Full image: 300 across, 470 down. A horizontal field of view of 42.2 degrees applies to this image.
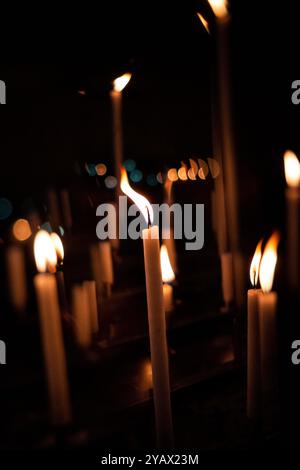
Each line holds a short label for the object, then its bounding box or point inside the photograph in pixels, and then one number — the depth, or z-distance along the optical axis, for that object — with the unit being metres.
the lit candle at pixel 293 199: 0.81
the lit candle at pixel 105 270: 1.27
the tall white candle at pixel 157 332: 0.56
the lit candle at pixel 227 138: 0.89
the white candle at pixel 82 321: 1.03
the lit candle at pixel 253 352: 0.61
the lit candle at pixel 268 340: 0.59
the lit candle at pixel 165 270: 0.91
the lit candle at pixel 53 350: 0.65
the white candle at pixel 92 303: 1.01
